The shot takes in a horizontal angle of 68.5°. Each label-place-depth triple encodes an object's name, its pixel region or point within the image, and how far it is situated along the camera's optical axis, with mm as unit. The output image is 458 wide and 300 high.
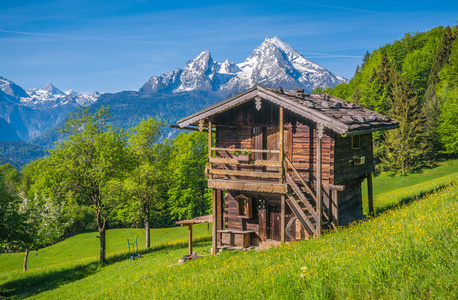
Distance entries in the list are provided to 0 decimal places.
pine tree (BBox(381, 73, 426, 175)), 49281
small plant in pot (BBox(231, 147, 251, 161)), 16812
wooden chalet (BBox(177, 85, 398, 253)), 14930
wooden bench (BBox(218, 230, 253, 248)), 17469
